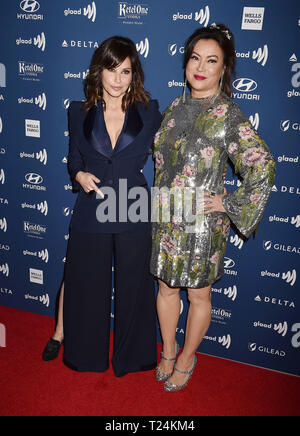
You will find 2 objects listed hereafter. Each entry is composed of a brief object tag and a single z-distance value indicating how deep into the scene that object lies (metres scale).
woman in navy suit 1.92
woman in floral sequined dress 1.77
